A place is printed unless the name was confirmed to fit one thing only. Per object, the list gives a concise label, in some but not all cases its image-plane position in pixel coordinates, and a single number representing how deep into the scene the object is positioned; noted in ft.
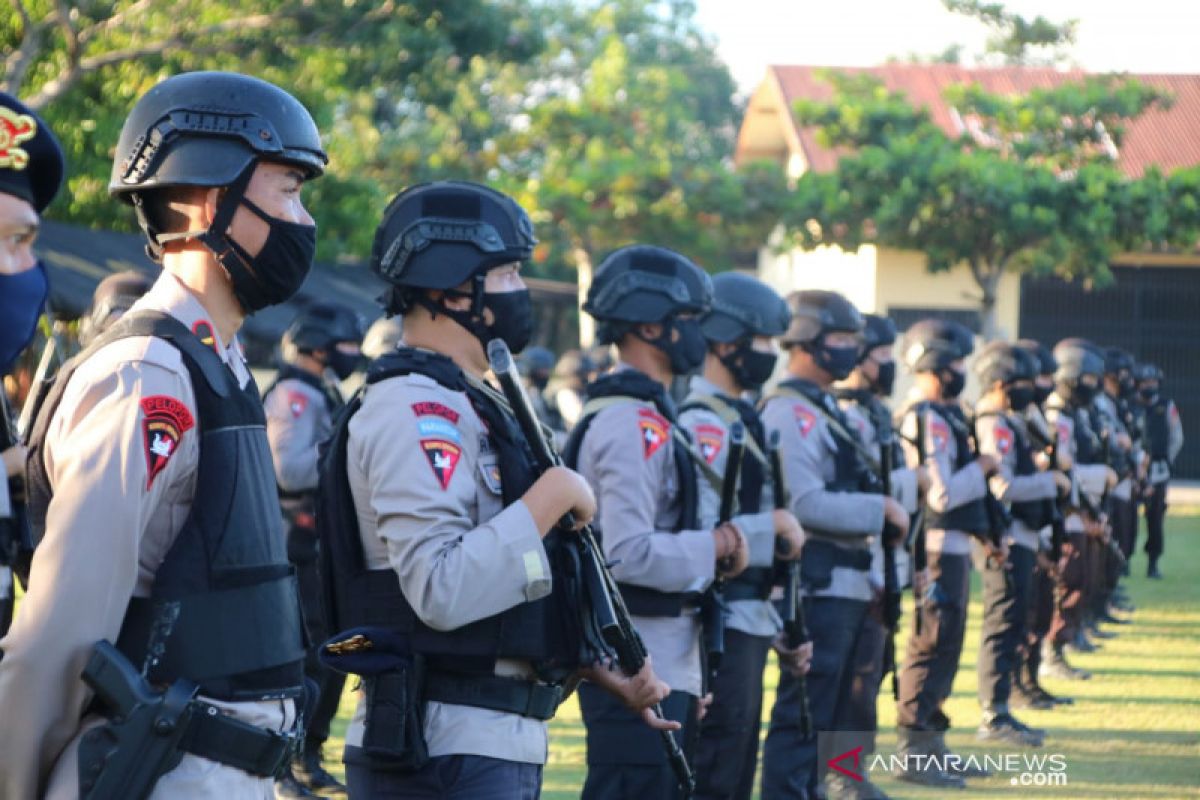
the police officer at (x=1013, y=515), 31.96
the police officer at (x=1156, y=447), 61.82
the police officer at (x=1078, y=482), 40.60
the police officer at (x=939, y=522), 28.99
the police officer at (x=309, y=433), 26.25
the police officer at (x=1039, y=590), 35.73
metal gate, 99.19
